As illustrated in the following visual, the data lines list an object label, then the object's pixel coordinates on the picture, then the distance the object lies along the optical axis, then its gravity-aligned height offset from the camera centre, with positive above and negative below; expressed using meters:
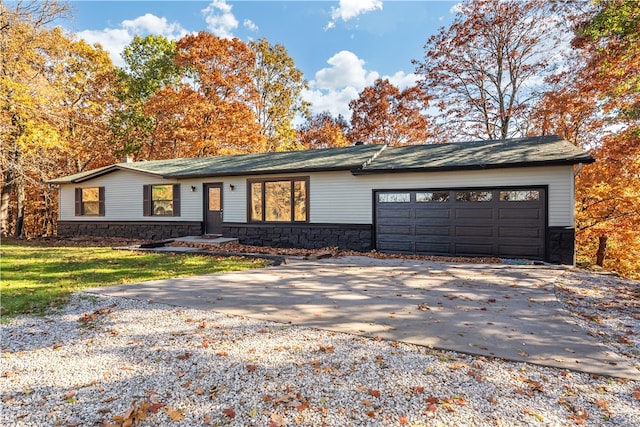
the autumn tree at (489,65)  15.65 +6.76
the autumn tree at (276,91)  22.83 +7.57
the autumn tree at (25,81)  12.45 +4.74
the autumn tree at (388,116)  21.34 +5.77
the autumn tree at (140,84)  22.05 +7.89
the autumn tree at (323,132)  24.06 +5.35
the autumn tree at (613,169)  8.52 +1.16
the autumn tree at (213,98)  19.62 +6.15
